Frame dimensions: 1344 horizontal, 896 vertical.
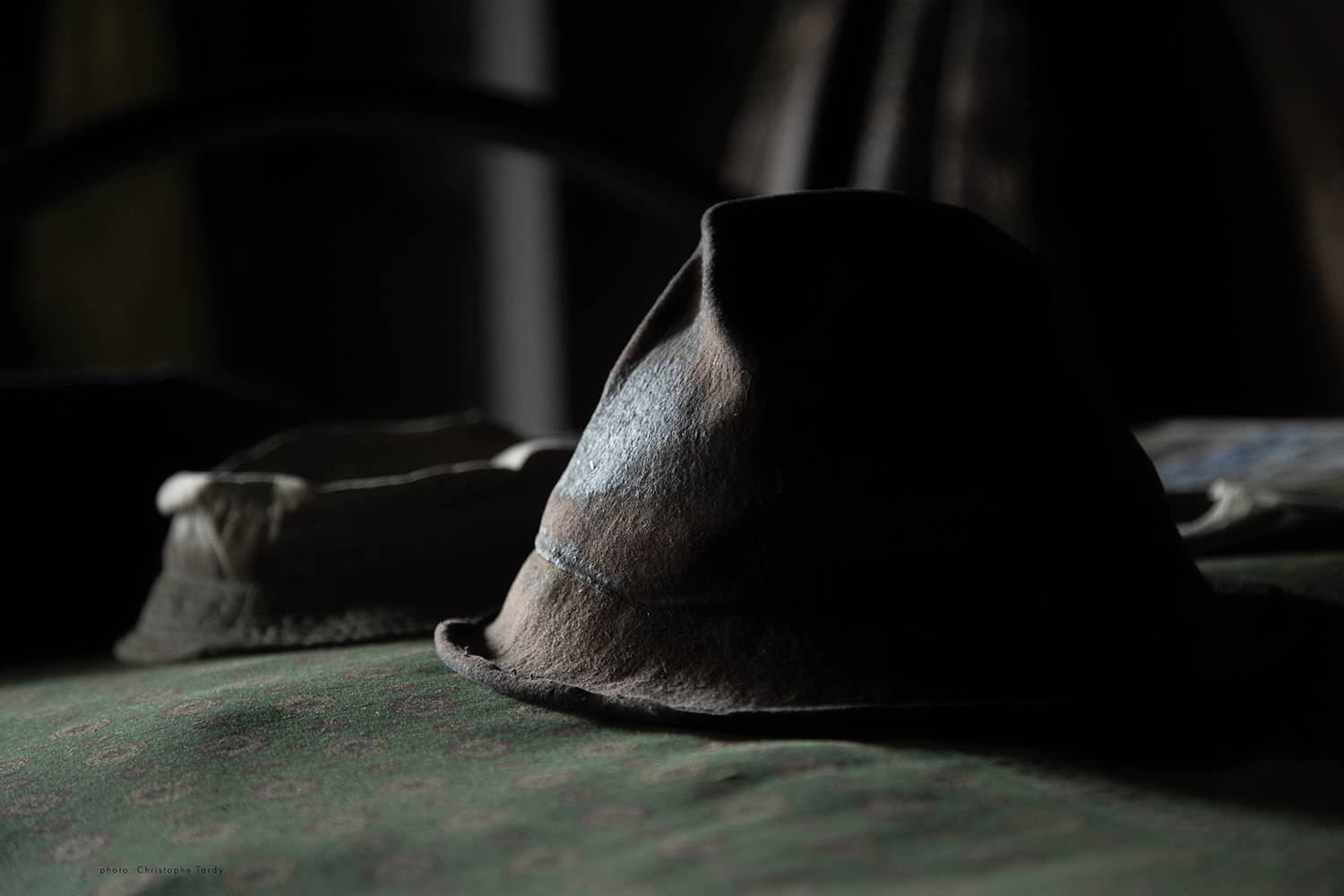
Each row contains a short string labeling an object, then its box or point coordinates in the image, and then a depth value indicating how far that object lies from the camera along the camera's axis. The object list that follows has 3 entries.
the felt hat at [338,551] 1.07
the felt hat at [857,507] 0.65
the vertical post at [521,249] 4.11
